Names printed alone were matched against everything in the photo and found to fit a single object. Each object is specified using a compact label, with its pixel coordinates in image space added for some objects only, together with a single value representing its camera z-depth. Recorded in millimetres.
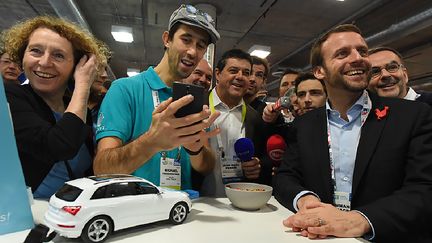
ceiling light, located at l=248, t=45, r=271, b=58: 7038
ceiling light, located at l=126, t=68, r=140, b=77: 11430
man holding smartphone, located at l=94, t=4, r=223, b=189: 988
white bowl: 1093
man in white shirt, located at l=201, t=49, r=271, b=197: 1844
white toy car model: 734
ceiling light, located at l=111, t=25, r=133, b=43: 6102
